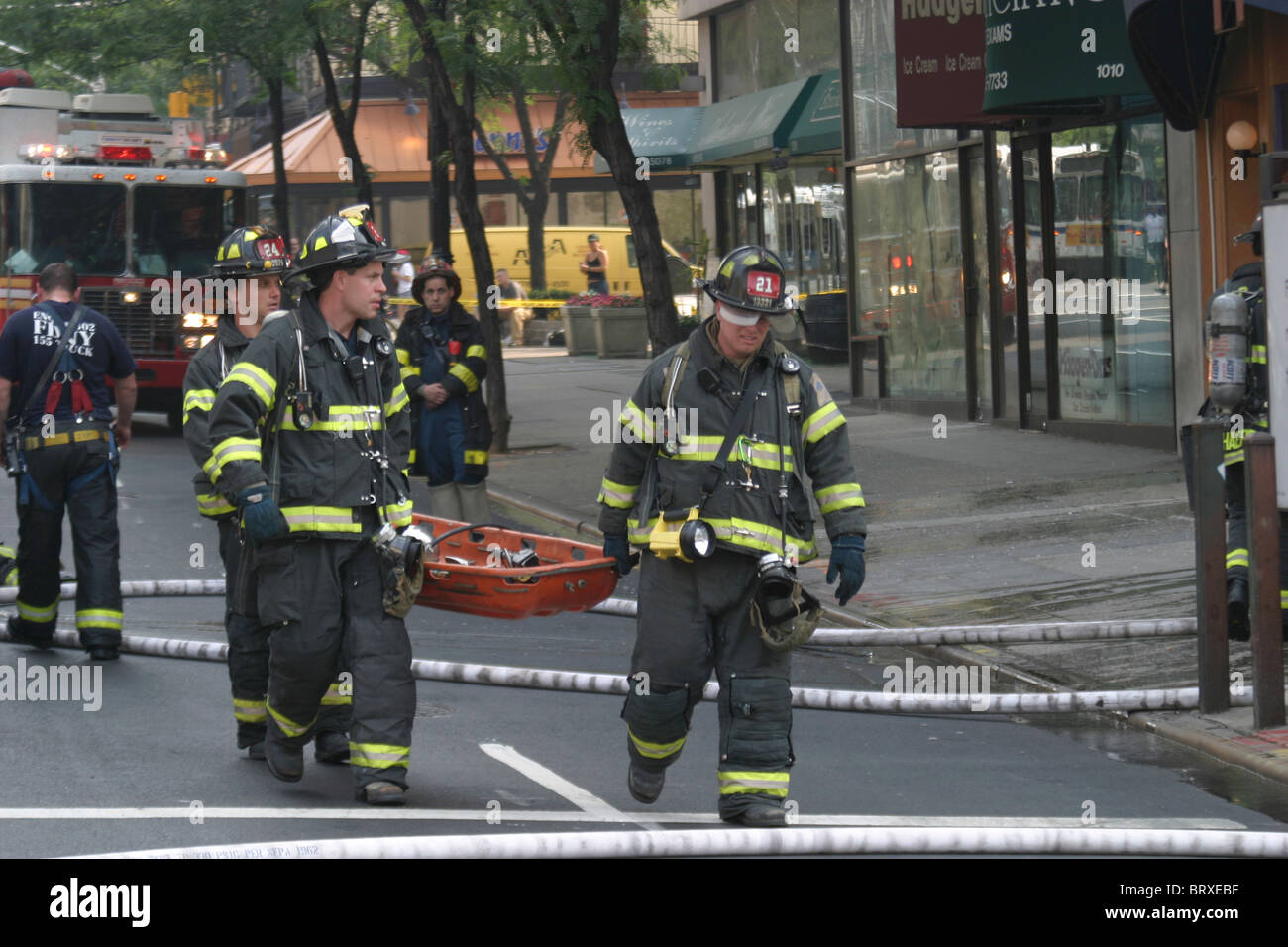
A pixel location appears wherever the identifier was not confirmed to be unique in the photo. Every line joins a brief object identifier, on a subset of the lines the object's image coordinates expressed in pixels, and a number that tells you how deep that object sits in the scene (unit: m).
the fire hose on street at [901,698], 14.17
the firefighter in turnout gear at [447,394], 20.93
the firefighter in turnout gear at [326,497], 11.76
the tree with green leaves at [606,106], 27.17
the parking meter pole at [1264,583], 13.49
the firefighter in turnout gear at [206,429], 13.27
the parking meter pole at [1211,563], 13.91
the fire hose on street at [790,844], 9.57
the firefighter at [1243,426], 15.87
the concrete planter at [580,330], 59.19
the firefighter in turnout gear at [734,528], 11.13
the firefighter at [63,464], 16.89
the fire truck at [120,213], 36.89
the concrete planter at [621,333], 57.42
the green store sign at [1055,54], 27.19
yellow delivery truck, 73.72
